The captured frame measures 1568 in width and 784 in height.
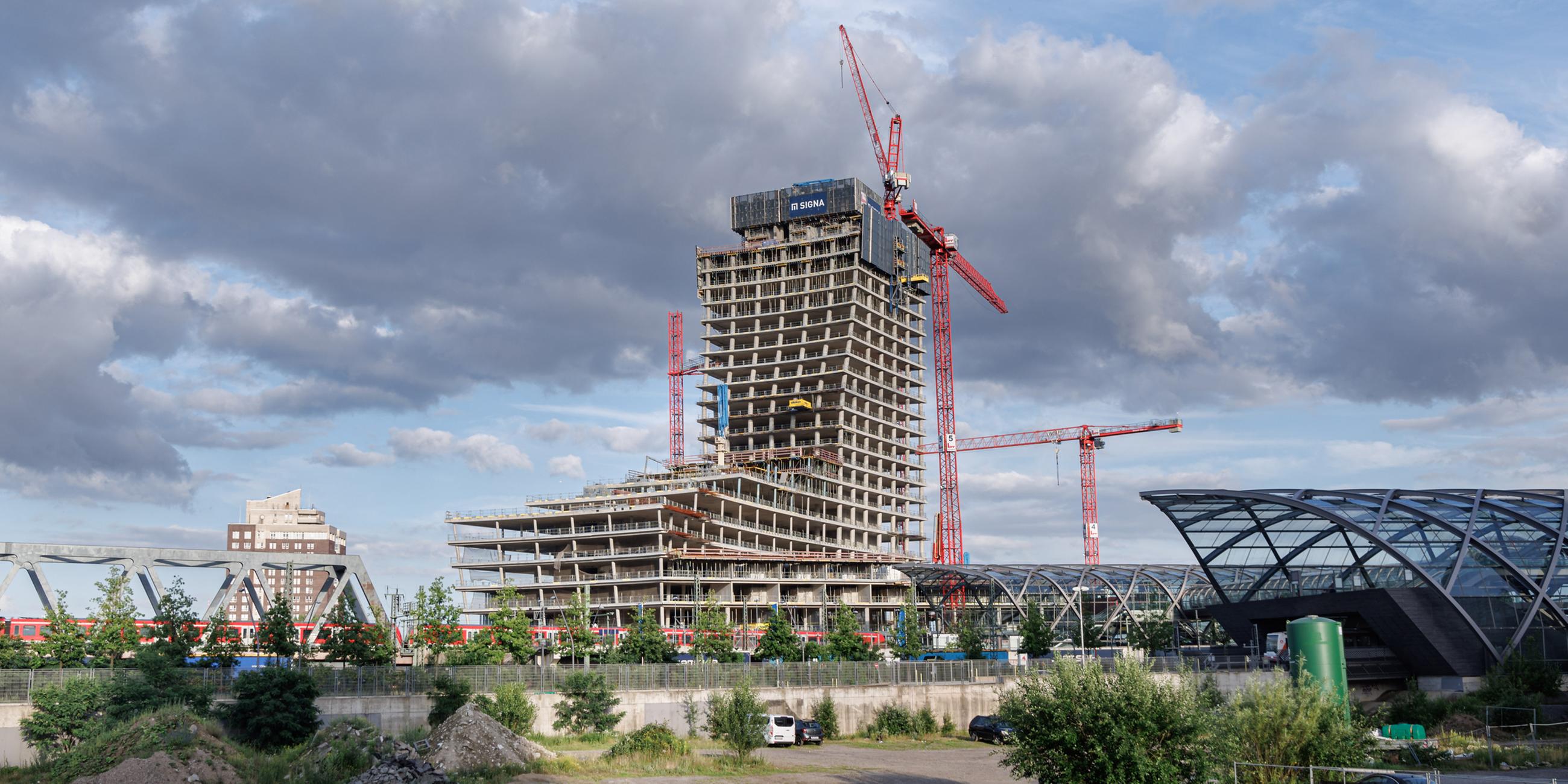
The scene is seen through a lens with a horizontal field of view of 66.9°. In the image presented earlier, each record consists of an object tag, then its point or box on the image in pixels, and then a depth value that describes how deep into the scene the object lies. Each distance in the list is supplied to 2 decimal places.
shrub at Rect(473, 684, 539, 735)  60.03
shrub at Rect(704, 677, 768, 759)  53.22
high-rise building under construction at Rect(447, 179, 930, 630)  150.25
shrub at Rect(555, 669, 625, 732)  64.56
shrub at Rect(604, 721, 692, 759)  52.34
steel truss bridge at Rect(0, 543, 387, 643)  76.44
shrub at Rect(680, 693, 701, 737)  67.31
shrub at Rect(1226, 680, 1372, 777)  33.72
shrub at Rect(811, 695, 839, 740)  71.88
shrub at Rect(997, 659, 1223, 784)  32.56
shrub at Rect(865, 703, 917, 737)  72.12
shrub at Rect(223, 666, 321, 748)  52.94
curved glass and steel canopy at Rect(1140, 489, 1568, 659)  74.44
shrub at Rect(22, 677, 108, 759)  51.59
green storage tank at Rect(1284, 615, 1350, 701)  47.19
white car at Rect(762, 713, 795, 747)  63.66
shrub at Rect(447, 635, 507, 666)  77.81
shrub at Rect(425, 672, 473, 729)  59.97
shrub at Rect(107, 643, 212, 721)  52.47
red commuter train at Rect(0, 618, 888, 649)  81.49
